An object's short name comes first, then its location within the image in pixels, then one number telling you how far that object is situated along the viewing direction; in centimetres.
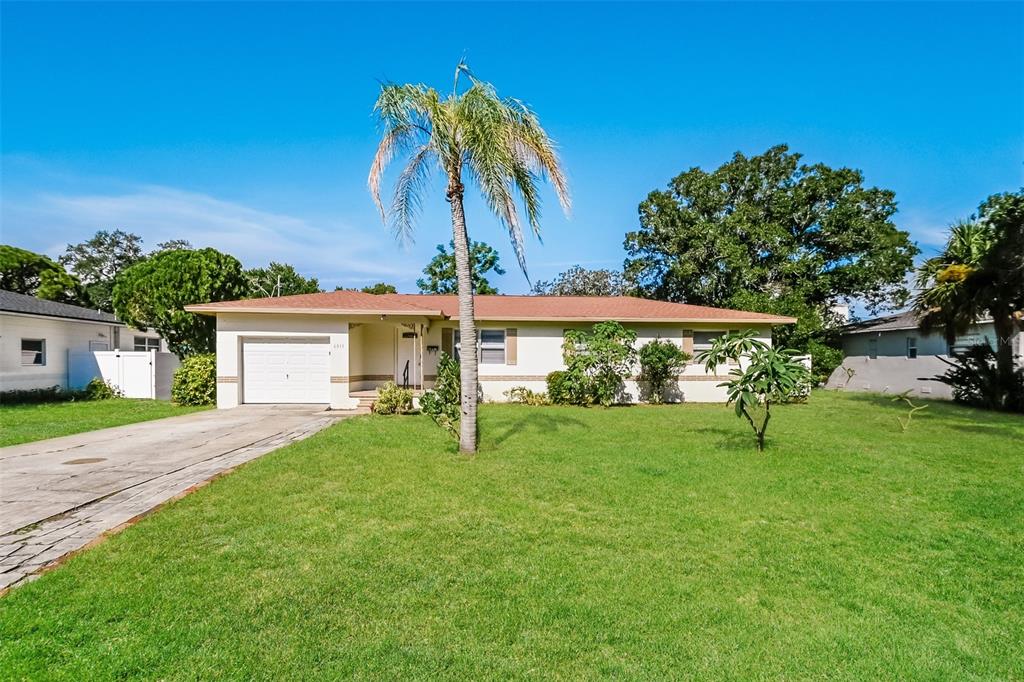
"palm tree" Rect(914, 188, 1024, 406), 1266
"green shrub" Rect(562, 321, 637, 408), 1515
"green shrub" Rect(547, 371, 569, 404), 1564
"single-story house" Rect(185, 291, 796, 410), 1389
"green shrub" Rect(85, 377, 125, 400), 1683
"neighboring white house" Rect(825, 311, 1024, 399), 1793
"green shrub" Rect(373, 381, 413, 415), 1317
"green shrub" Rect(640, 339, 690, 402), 1594
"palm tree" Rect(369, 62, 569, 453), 738
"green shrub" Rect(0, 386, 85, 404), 1542
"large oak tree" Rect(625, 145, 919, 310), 2386
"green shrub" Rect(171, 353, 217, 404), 1485
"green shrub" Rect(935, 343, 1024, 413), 1430
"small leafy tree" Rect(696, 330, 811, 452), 741
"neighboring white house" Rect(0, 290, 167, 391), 1548
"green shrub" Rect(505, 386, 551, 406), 1581
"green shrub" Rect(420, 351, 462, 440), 1002
